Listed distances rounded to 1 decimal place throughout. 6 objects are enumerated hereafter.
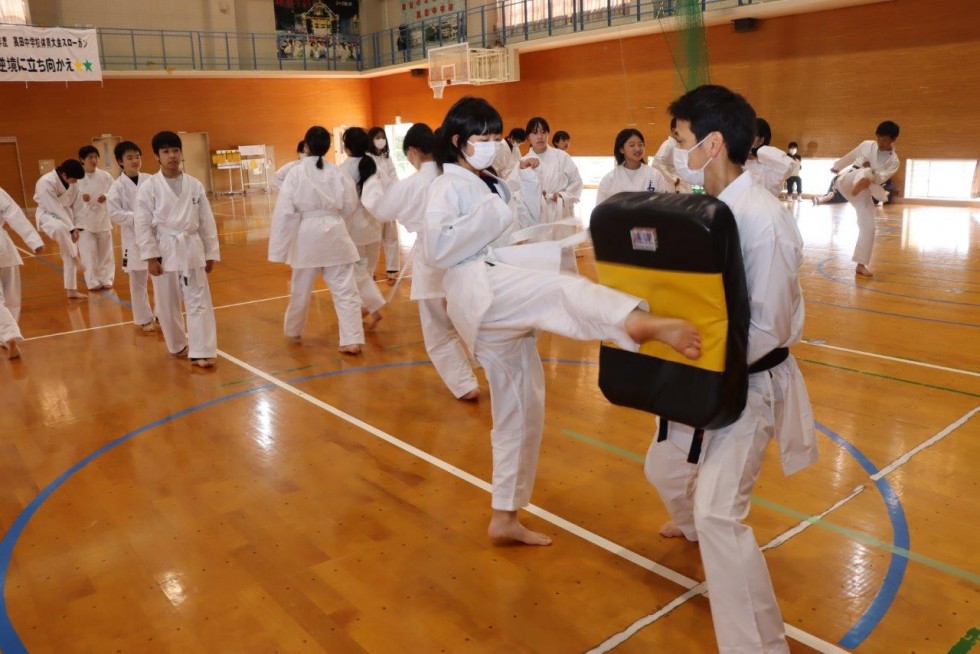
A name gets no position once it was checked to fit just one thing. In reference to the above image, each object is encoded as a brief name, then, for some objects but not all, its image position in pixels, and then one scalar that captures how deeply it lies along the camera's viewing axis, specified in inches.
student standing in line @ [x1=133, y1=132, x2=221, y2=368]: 237.6
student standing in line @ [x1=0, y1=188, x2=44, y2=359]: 262.2
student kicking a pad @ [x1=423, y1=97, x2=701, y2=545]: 112.3
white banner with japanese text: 687.7
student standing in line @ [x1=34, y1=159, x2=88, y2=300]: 358.6
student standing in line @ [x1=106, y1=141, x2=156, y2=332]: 301.9
